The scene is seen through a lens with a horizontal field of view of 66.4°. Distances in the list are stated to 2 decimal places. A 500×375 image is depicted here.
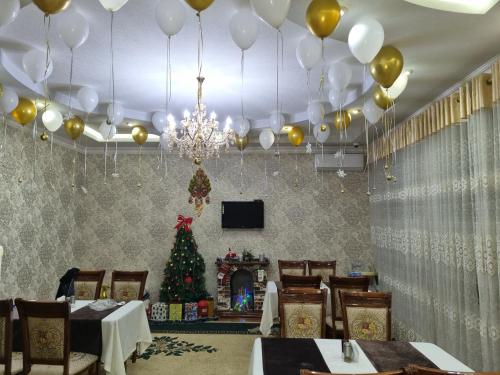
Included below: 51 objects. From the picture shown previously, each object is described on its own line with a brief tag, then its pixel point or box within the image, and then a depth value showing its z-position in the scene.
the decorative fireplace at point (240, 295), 6.79
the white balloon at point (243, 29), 2.67
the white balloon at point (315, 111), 4.35
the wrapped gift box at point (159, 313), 6.49
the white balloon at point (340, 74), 3.54
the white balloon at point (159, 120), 5.41
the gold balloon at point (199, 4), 2.12
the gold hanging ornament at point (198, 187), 4.79
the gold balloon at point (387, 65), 2.85
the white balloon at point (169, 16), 2.45
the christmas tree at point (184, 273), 6.63
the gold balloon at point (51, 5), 2.09
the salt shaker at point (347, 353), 2.38
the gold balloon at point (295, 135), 5.37
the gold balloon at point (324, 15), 2.20
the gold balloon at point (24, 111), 4.08
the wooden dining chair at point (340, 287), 4.18
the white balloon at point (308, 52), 3.01
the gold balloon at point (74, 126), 4.40
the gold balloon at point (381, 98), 3.52
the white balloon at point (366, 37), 2.49
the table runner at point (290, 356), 2.21
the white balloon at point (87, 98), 4.32
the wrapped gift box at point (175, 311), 6.48
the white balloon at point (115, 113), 4.68
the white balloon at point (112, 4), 2.18
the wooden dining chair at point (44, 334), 2.88
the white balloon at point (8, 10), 2.20
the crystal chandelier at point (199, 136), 4.32
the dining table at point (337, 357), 2.25
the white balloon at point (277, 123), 4.94
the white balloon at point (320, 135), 5.03
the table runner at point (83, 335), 3.31
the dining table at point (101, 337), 3.27
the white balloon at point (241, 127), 5.13
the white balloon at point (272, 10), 2.22
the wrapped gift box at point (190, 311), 6.51
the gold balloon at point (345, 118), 4.66
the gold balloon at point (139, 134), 5.42
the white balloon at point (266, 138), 5.29
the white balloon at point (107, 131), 4.89
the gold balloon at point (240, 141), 5.51
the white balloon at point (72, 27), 2.72
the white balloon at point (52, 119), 4.07
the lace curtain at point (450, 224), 3.21
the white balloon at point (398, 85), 3.47
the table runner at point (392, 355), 2.33
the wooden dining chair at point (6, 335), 2.76
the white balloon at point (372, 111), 4.11
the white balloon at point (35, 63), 3.26
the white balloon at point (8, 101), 3.81
